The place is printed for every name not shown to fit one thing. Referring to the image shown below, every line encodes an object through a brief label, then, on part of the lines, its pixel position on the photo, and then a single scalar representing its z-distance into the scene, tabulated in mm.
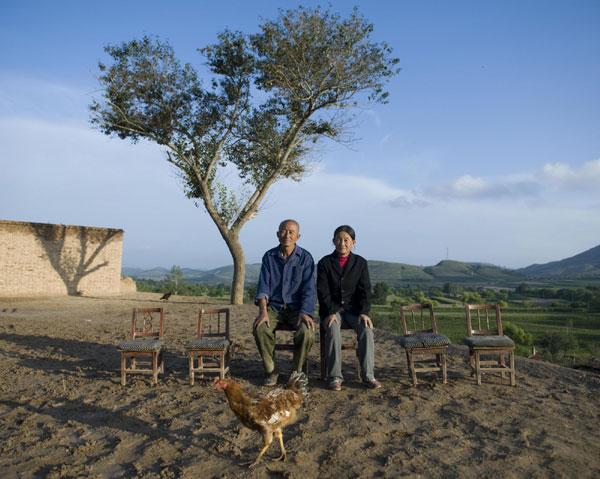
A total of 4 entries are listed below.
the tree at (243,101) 13711
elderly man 5133
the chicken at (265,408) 3137
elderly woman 4992
